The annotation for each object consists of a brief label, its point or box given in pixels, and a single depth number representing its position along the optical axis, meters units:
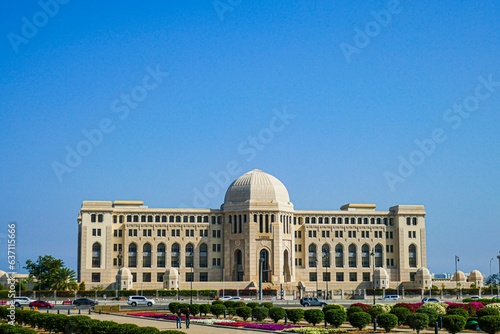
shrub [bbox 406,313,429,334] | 41.41
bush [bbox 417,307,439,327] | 44.25
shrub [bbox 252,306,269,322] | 51.28
